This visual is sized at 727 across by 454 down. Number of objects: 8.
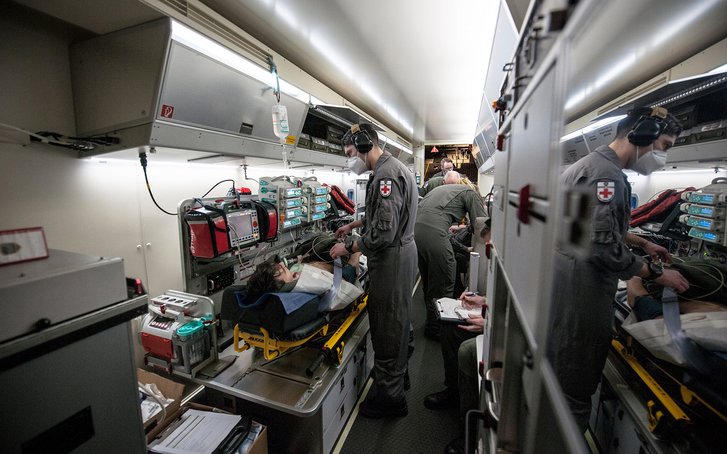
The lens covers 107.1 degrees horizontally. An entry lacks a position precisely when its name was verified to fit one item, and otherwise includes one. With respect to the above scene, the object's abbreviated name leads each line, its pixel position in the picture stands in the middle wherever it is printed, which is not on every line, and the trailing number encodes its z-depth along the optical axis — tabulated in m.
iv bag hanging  2.36
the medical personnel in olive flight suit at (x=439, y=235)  3.42
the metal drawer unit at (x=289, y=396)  1.78
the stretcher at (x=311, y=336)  1.75
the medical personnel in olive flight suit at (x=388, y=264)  2.12
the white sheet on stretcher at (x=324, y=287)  2.10
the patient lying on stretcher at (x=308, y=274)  2.02
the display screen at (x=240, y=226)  2.14
